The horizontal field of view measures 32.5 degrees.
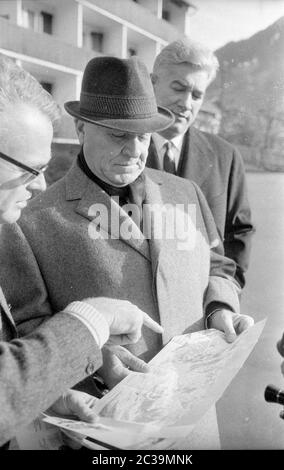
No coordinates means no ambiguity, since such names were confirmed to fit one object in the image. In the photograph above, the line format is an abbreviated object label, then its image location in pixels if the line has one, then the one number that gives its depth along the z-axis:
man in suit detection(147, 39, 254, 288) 1.43
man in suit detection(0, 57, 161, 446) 0.74
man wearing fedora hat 1.11
